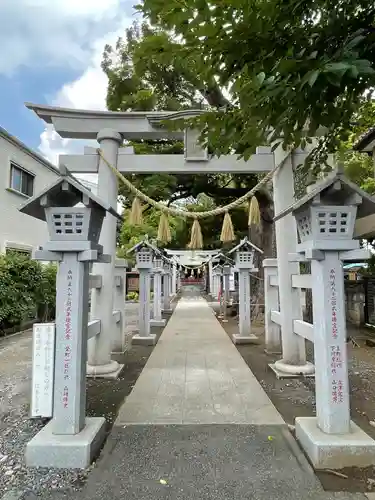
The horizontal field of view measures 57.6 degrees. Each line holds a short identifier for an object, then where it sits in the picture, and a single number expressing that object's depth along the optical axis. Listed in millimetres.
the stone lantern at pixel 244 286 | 8578
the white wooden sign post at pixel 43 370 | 3654
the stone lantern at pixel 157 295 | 11503
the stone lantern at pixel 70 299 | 3209
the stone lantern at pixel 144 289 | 8496
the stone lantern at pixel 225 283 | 14023
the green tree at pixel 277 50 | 2229
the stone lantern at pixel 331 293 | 3125
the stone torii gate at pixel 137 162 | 5828
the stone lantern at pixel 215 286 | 23506
